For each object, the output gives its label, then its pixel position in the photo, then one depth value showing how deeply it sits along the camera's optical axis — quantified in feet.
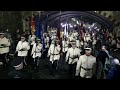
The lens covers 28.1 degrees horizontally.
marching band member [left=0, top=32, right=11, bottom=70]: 23.61
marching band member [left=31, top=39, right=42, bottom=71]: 23.91
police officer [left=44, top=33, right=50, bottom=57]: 23.99
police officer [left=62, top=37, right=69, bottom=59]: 23.81
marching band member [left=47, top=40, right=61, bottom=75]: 23.80
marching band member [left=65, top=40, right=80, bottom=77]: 23.29
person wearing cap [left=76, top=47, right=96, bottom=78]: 22.56
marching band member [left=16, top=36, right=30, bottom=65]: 23.71
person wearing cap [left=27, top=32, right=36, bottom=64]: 24.07
